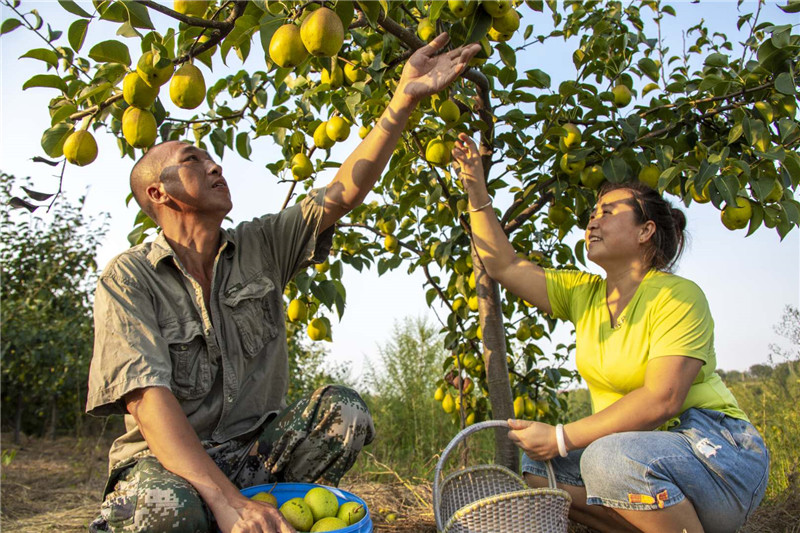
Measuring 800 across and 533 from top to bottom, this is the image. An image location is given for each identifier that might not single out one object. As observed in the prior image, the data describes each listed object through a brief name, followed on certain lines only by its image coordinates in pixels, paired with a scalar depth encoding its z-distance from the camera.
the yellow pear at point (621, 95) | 2.19
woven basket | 1.40
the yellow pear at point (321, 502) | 1.41
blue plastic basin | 1.52
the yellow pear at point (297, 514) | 1.35
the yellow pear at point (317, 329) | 2.42
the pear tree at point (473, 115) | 1.32
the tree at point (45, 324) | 5.51
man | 1.34
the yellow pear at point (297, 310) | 2.26
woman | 1.49
